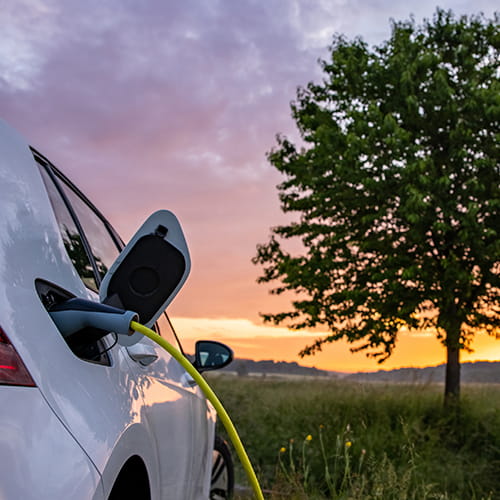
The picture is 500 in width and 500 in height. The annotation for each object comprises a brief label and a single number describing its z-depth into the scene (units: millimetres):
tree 11703
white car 1199
